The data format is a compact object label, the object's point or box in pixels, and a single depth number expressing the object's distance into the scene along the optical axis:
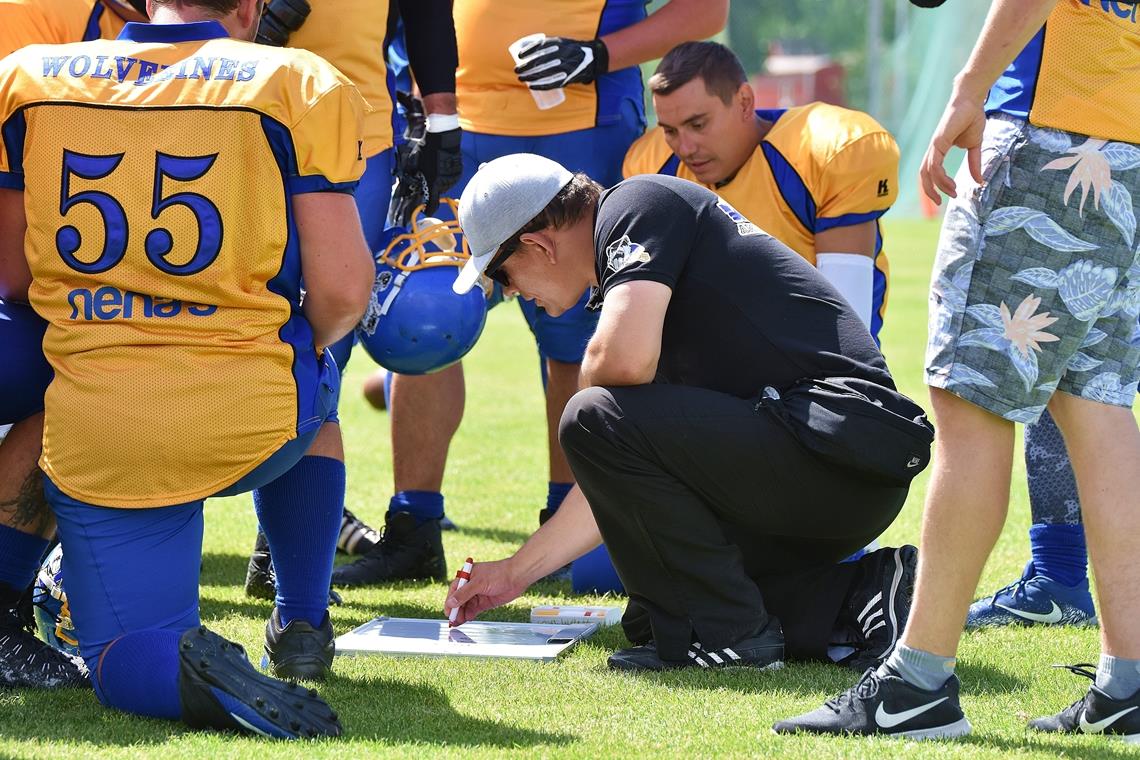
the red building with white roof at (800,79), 102.31
